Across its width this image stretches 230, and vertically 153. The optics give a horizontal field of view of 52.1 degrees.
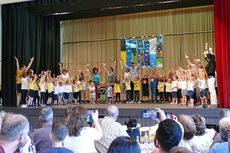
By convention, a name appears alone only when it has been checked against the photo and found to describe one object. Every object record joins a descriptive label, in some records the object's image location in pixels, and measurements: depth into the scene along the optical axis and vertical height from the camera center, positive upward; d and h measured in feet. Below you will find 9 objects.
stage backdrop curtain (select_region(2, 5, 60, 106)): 32.60 +5.25
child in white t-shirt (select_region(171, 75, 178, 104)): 27.94 -1.49
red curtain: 22.74 +2.67
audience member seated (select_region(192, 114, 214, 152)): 8.73 -2.22
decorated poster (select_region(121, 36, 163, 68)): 38.09 +3.96
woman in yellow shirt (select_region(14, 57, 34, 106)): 30.38 -0.27
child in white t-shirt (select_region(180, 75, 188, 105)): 27.04 -1.45
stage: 21.17 -3.69
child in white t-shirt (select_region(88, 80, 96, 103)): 32.74 -1.88
